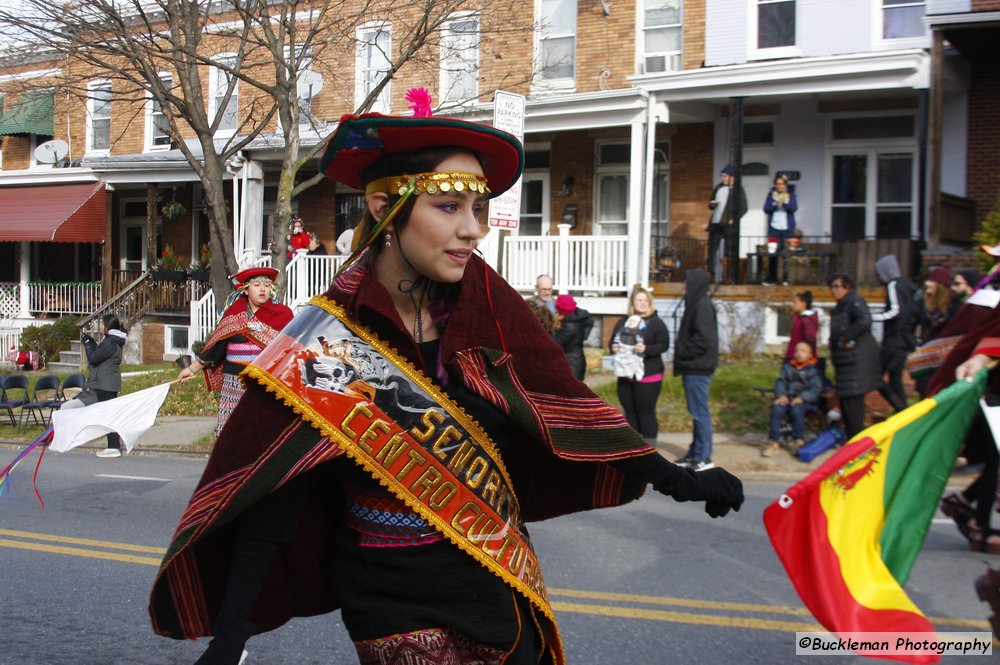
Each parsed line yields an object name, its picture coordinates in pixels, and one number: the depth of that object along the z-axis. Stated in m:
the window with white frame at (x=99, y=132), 27.43
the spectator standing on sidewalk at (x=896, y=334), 10.80
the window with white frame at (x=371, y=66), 20.52
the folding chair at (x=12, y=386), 14.34
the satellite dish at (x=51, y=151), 27.39
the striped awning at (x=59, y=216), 25.41
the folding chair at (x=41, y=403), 13.94
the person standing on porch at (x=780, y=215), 16.47
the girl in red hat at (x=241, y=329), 7.72
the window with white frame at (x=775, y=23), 18.06
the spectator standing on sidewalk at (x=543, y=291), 11.87
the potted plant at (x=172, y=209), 24.86
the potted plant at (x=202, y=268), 23.61
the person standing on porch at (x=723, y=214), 16.45
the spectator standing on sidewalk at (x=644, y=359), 10.07
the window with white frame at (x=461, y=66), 18.20
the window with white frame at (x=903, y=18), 17.08
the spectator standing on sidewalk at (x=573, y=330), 10.84
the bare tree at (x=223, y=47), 13.64
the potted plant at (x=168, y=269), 23.94
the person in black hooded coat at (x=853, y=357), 10.16
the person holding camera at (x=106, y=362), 12.25
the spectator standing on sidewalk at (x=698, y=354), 9.92
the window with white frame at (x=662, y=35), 19.11
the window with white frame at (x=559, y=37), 20.06
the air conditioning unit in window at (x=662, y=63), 19.08
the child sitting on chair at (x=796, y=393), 11.04
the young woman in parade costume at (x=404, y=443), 2.49
